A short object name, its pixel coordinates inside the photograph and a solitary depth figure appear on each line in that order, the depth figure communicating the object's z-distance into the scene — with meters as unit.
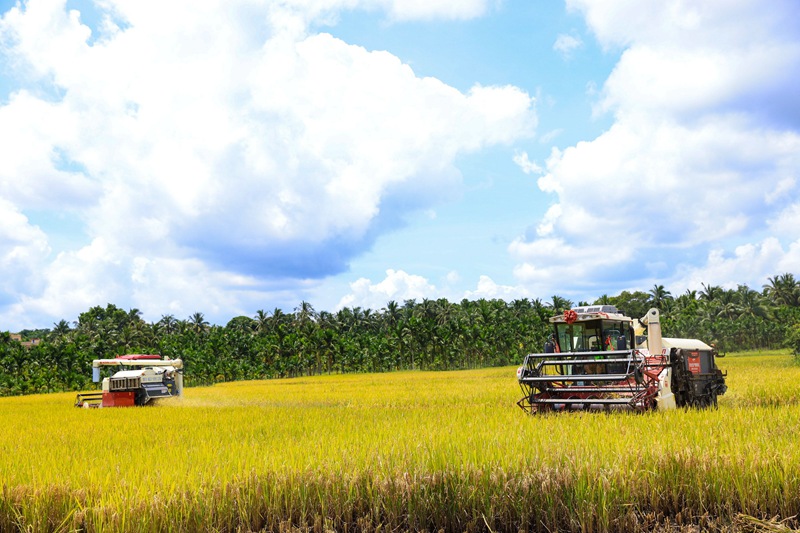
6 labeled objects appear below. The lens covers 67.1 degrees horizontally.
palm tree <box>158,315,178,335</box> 111.31
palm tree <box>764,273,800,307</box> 108.12
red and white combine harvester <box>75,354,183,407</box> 22.31
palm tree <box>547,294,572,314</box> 97.69
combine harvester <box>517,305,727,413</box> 11.99
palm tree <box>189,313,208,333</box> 106.38
